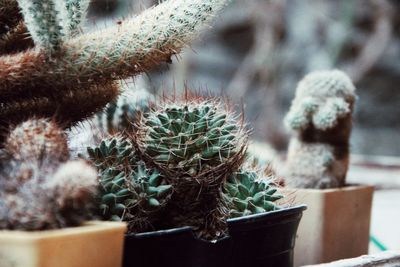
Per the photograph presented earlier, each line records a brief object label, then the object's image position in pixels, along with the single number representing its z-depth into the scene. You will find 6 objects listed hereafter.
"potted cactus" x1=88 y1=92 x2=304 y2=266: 0.64
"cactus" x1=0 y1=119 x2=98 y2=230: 0.57
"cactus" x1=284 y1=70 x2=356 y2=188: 0.82
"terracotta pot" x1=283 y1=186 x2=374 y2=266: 0.78
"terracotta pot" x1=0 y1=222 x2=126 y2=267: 0.56
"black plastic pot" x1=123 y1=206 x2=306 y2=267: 0.63
